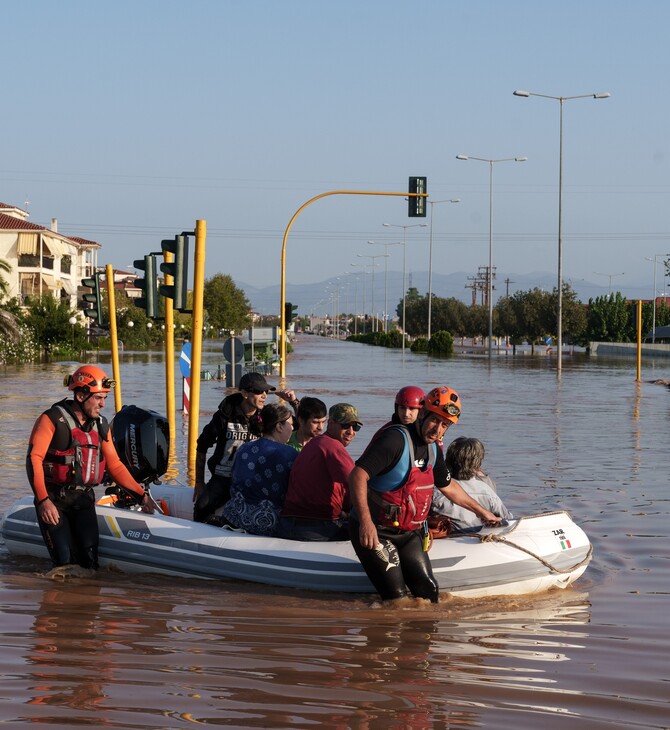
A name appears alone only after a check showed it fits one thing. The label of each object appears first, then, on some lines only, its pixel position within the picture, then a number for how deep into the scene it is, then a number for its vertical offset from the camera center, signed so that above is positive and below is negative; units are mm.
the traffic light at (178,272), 13047 +658
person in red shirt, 7918 -1011
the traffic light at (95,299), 15878 +426
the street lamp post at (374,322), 166300 +2086
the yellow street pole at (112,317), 14188 +178
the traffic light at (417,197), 30484 +3492
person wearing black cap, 9094 -727
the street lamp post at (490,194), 70088 +8911
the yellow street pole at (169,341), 14125 -103
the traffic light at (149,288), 14033 +513
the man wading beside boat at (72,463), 7934 -881
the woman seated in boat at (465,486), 8594 -1061
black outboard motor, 9195 -838
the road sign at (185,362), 18156 -438
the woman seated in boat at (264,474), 8312 -968
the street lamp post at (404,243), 102362 +8588
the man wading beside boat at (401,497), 7012 -965
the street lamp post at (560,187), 52844 +6958
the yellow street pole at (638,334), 39000 +185
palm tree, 53750 +218
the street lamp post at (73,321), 63781 +533
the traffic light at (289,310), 32031 +655
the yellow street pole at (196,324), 12820 +93
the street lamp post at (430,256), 94125 +6214
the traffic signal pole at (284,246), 29627 +2311
